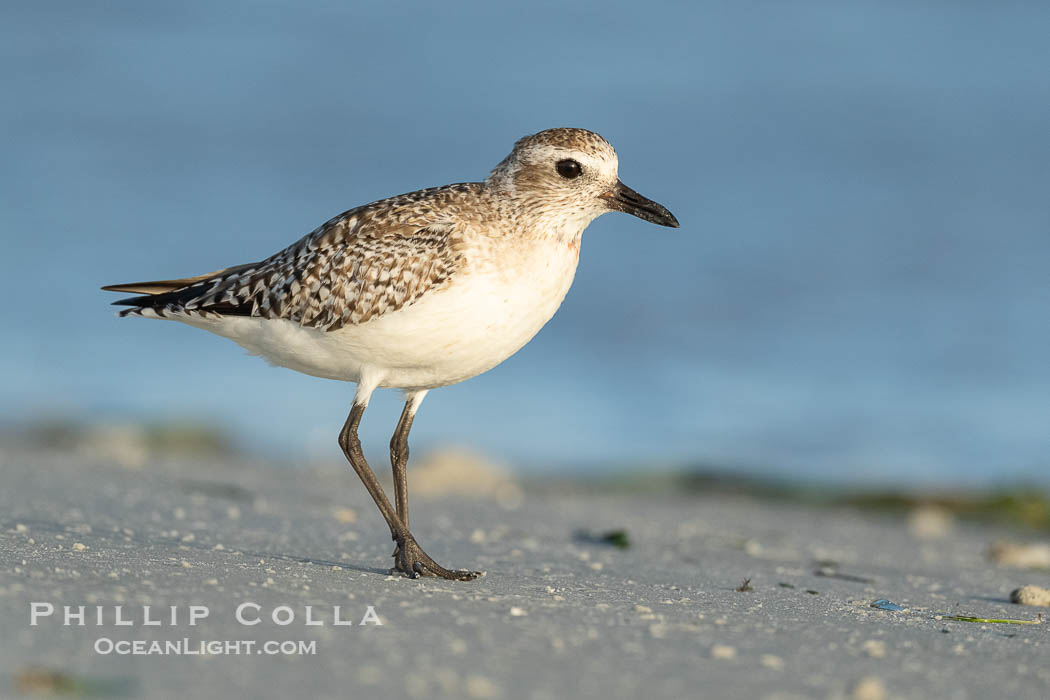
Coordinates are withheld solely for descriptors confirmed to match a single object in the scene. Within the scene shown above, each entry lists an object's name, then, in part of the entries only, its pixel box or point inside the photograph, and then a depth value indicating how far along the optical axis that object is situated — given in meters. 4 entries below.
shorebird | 11.36
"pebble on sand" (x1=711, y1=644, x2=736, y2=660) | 8.14
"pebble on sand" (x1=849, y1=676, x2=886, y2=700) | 7.37
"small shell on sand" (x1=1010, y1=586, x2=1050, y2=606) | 12.35
